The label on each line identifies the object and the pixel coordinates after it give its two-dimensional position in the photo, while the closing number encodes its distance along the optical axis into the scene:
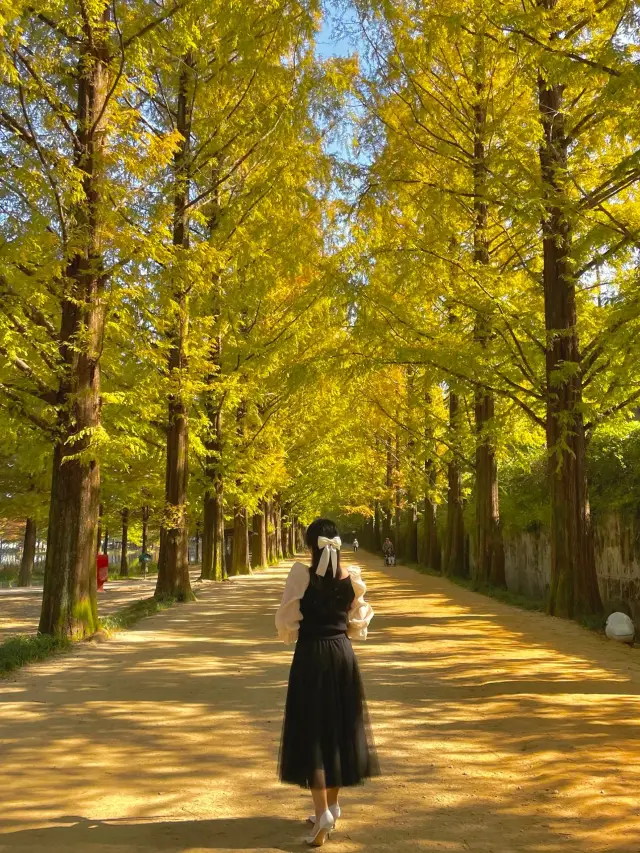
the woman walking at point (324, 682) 3.48
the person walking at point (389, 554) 32.57
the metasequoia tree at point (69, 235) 8.88
